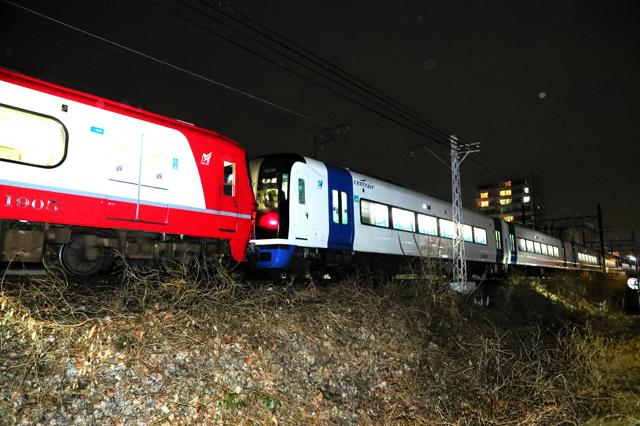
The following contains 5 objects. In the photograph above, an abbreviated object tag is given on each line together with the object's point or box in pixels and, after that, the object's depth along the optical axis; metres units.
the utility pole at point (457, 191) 14.46
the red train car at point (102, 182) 6.45
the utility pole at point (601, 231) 43.44
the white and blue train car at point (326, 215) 10.78
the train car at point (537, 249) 26.95
